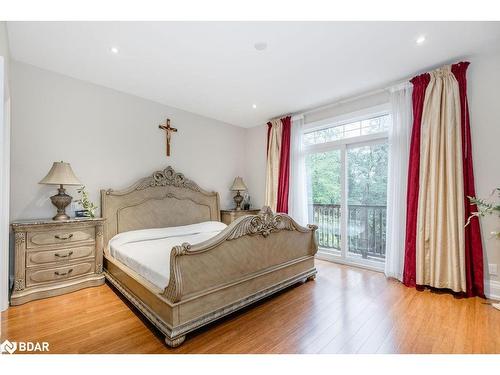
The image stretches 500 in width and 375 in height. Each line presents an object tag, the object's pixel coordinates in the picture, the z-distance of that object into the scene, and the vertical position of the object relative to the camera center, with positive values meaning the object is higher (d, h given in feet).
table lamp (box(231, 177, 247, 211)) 15.30 -0.06
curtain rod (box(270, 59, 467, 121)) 9.59 +4.43
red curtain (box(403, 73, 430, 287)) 9.34 +0.20
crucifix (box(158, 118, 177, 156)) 12.74 +3.03
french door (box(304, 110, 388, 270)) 11.50 -0.44
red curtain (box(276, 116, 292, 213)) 14.02 +1.16
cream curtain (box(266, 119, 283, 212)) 14.60 +1.57
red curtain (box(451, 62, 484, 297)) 8.18 -0.84
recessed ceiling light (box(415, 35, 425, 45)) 7.24 +4.63
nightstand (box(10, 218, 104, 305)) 7.75 -2.52
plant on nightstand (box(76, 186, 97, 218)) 9.62 -0.71
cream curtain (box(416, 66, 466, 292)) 8.38 -0.11
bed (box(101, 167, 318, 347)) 5.82 -2.24
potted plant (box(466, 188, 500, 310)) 7.34 -0.67
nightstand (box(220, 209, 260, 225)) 14.40 -1.65
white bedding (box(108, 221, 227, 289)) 6.63 -2.23
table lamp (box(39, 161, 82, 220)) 8.49 +0.19
